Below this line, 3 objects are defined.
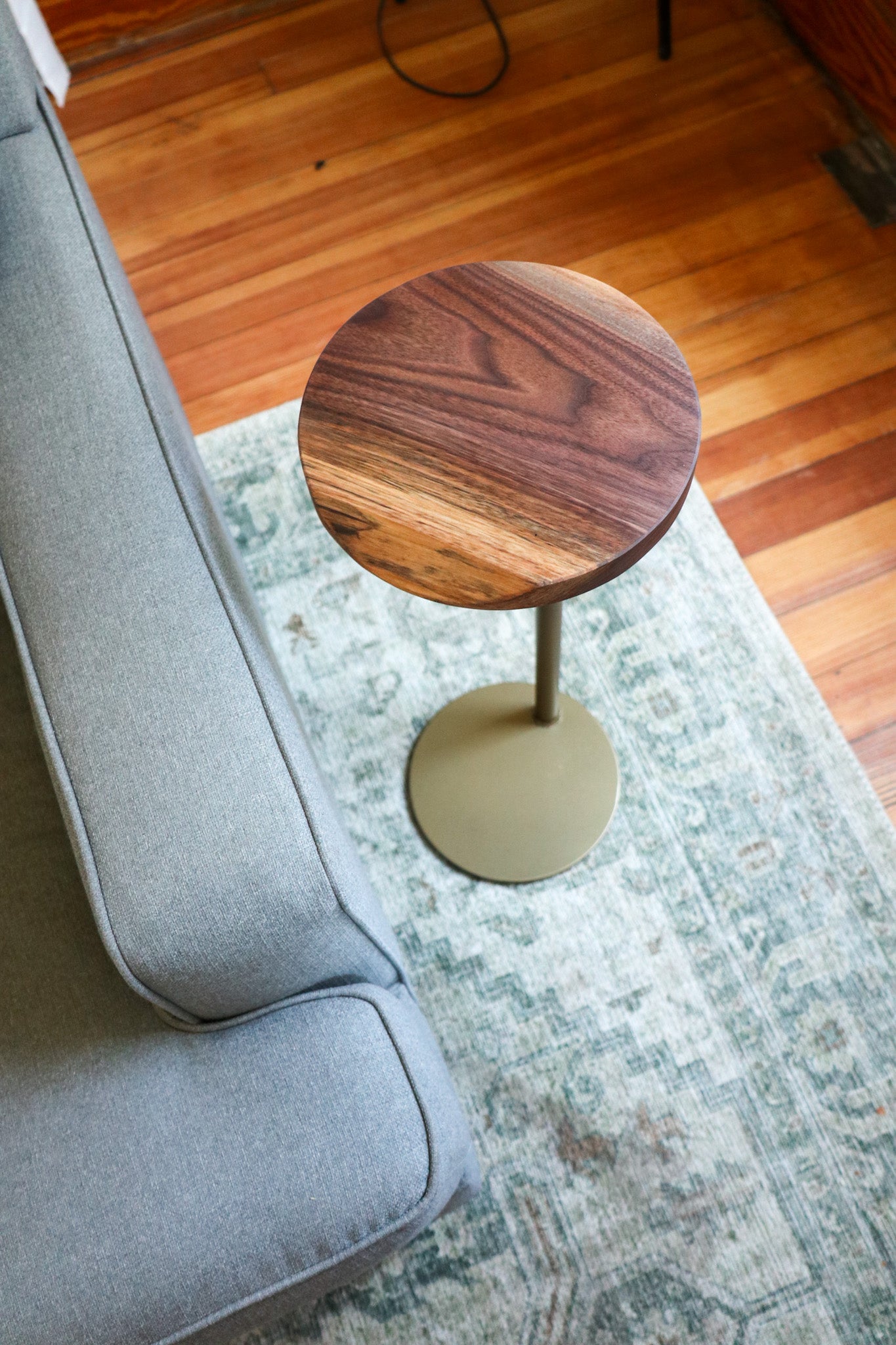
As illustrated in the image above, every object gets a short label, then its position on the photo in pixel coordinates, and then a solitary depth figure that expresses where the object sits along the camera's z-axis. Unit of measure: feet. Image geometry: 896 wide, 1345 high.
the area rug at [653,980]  3.65
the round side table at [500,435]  2.76
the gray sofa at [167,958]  2.56
